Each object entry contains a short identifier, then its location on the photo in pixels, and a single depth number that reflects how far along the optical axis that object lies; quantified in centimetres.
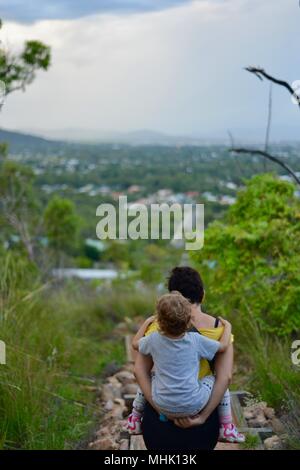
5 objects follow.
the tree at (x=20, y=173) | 805
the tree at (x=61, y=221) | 1461
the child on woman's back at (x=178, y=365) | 298
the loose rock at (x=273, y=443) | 371
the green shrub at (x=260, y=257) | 520
